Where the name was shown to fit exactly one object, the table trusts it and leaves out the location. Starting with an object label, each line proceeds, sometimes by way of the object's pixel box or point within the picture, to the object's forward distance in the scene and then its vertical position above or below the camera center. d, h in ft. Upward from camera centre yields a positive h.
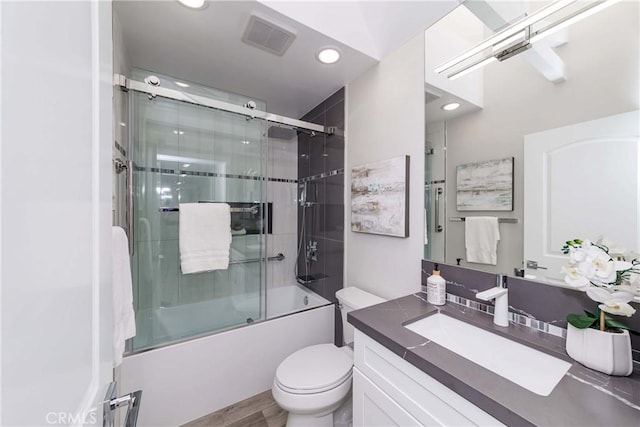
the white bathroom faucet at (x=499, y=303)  3.34 -1.24
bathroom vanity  1.96 -1.56
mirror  2.75 +1.16
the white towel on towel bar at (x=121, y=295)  3.18 -1.12
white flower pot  2.34 -1.35
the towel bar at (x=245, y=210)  5.82 +0.05
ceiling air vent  4.61 +3.47
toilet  4.04 -2.90
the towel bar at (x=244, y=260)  6.61 -1.32
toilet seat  4.15 -2.85
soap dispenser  4.08 -1.30
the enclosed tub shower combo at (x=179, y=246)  4.90 -0.75
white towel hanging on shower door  5.78 -0.59
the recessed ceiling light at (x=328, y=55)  5.31 +3.45
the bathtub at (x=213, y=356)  4.66 -3.08
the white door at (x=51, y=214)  0.87 -0.01
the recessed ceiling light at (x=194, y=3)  4.11 +3.50
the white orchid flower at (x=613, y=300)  2.31 -0.85
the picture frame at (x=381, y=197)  5.05 +0.32
